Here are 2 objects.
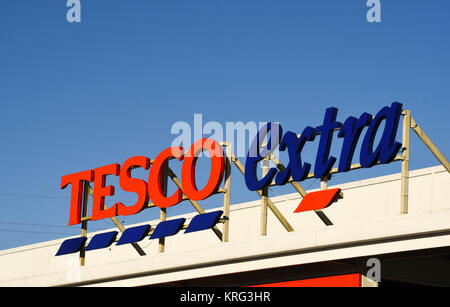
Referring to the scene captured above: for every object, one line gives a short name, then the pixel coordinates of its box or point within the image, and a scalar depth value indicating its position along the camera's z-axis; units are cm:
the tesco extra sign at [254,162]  2409
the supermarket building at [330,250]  1998
